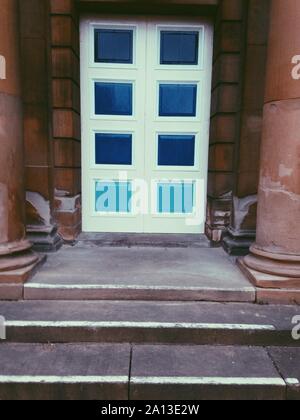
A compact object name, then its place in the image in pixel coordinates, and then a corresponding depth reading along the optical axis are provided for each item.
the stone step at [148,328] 2.88
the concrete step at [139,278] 3.35
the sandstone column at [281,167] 3.32
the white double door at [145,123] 4.76
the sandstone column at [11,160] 3.42
